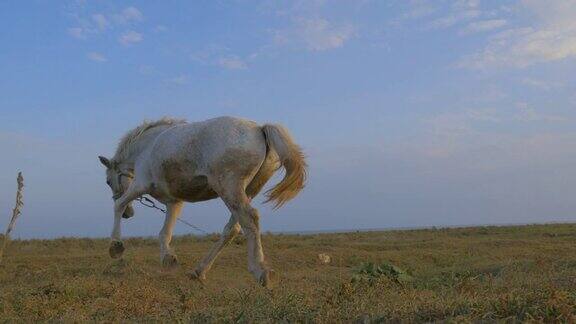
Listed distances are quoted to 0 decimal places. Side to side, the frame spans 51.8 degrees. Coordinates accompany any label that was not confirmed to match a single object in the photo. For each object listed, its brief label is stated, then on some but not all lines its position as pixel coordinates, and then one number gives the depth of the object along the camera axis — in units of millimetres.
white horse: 7113
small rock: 12529
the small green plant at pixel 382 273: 6973
